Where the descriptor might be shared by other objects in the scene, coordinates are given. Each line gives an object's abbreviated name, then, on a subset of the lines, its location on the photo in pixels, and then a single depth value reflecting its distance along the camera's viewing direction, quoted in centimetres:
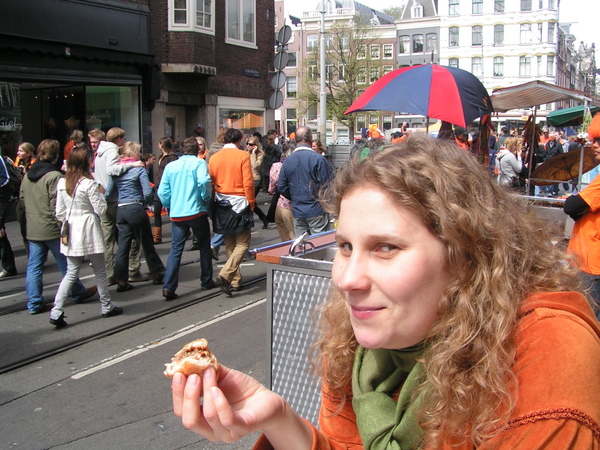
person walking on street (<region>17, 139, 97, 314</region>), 647
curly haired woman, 121
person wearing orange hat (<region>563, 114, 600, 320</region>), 399
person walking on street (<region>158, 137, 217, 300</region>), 704
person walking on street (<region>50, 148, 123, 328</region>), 614
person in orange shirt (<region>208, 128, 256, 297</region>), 743
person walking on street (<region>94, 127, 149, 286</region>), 759
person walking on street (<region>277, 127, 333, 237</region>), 730
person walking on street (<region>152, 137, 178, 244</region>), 986
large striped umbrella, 585
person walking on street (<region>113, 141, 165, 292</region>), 750
